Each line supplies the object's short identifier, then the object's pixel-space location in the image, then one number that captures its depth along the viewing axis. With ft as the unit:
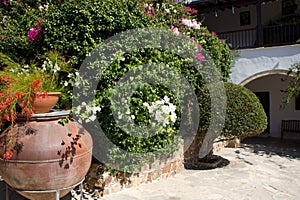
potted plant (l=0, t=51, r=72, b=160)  10.21
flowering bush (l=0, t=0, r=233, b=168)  13.76
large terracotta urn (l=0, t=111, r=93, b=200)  9.61
